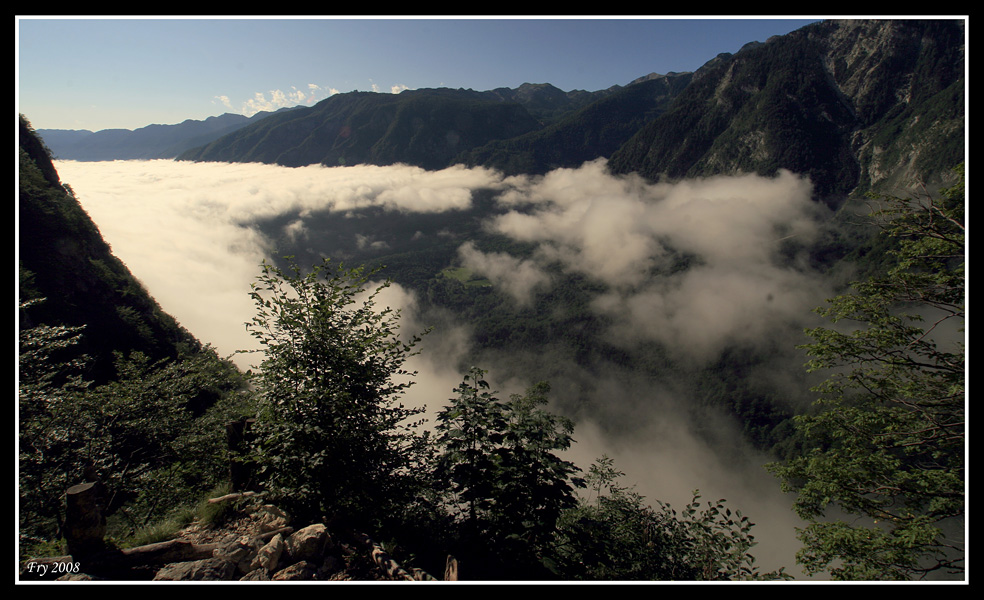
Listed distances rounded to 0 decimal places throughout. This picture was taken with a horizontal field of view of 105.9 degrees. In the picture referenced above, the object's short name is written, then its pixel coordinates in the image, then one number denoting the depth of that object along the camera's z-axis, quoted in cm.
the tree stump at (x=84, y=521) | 648
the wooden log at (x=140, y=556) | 667
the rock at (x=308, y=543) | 753
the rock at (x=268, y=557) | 720
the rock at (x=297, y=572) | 727
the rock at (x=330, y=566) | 750
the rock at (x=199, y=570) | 682
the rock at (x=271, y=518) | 848
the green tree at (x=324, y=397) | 772
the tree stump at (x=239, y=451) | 1002
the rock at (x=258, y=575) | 726
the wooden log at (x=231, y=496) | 932
